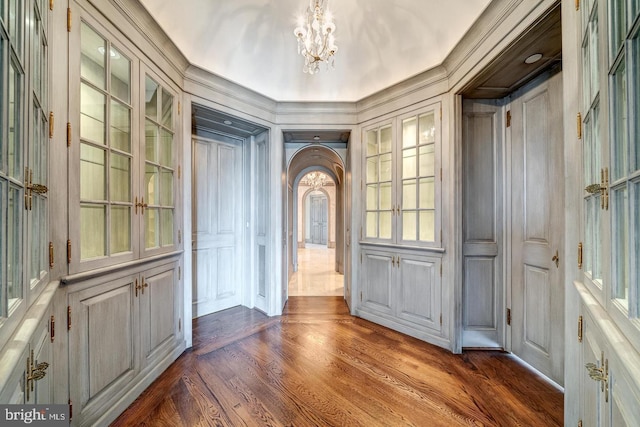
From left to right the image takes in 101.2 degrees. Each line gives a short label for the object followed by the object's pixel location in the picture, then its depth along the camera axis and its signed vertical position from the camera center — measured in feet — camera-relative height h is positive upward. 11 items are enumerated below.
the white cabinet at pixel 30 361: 2.15 -1.52
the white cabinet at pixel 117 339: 4.82 -2.70
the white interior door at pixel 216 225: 10.74 -0.44
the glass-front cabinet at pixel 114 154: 4.86 +1.31
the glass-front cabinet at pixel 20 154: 2.41 +0.66
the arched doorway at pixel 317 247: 15.20 -3.15
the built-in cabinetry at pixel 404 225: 8.65 -0.41
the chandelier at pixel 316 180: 32.22 +4.30
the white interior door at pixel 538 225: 6.55 -0.32
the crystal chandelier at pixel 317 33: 6.72 +4.73
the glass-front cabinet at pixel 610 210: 2.27 +0.04
